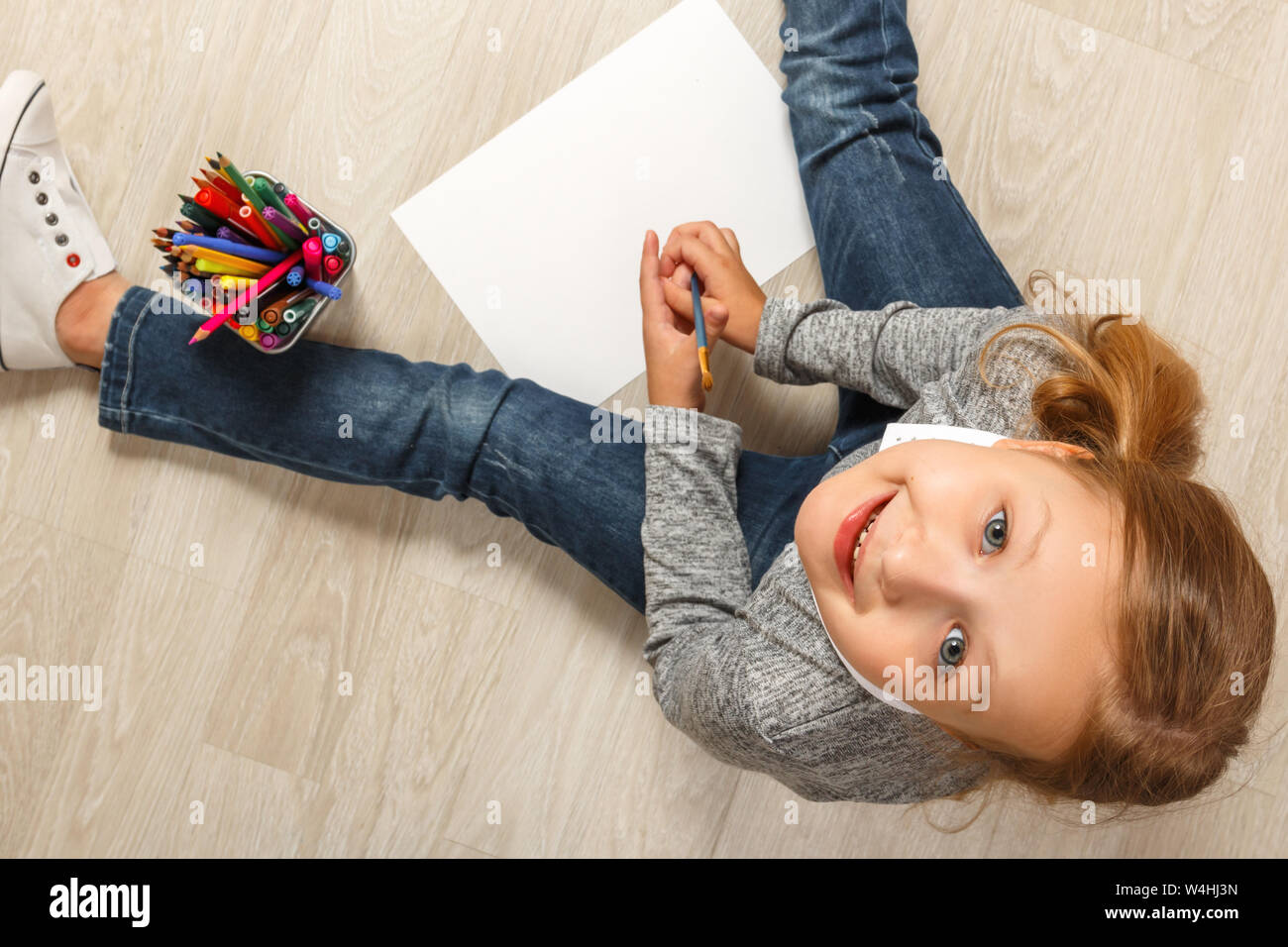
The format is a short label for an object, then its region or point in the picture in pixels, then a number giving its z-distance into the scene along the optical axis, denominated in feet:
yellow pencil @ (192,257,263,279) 1.79
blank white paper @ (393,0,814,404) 2.32
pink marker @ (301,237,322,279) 1.88
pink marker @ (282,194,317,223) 1.94
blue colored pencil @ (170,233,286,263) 1.80
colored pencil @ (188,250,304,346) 1.80
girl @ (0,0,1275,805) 1.41
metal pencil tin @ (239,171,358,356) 1.99
